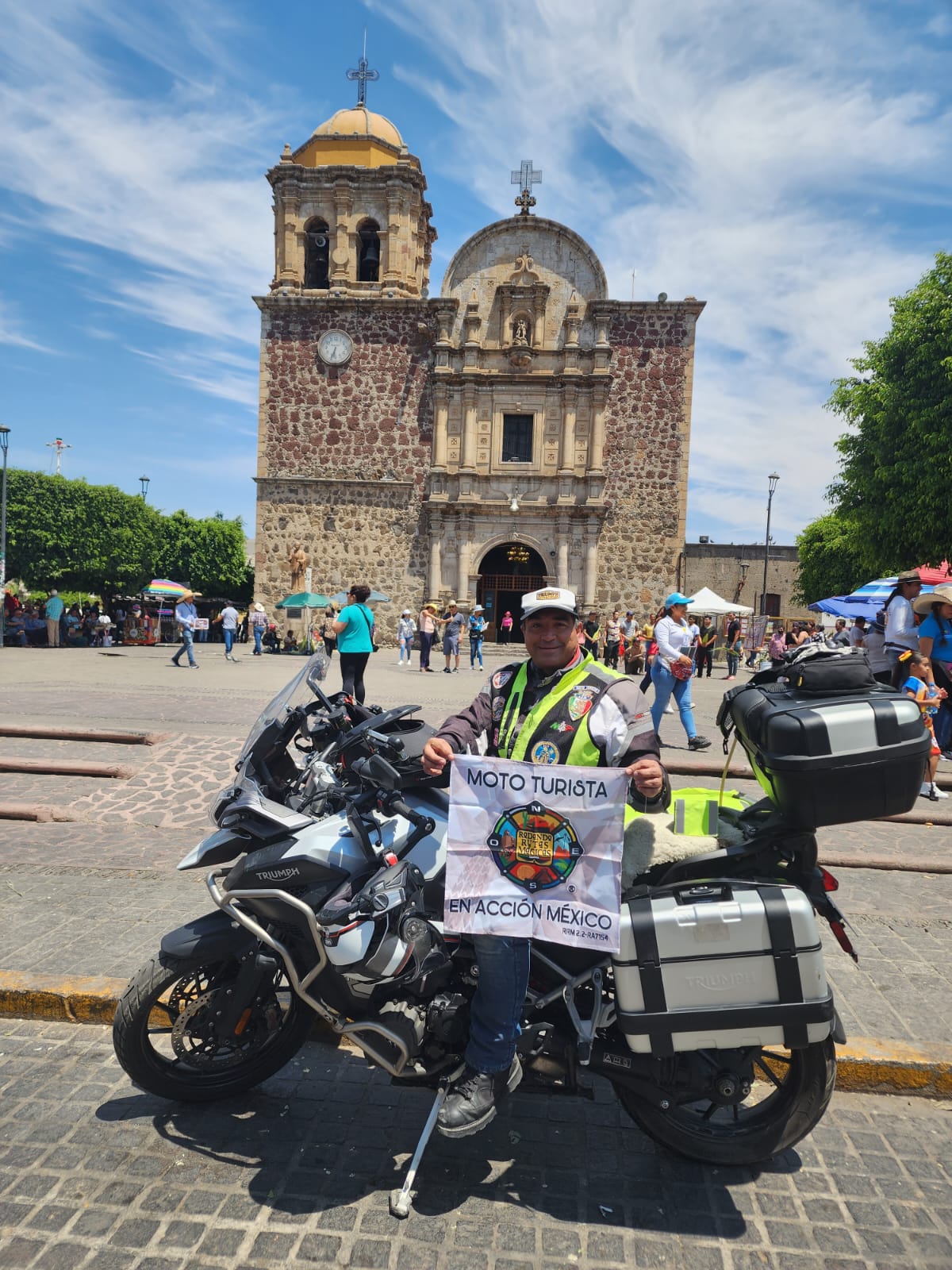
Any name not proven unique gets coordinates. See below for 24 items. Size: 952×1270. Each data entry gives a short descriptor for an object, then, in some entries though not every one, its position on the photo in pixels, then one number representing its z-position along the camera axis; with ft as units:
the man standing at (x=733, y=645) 71.97
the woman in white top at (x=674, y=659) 28.60
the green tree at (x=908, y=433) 54.54
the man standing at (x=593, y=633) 62.57
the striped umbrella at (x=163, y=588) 95.14
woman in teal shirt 29.89
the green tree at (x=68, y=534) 118.73
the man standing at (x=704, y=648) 70.54
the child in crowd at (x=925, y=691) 23.07
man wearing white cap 8.31
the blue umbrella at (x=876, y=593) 47.96
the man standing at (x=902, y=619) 27.40
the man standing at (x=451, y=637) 63.57
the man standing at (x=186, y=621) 56.95
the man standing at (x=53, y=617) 78.79
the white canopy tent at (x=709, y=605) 66.74
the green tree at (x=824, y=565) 115.24
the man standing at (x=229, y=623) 66.59
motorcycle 8.08
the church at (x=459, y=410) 88.02
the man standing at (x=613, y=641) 75.51
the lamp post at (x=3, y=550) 77.77
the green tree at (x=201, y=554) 158.40
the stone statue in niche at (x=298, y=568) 88.63
